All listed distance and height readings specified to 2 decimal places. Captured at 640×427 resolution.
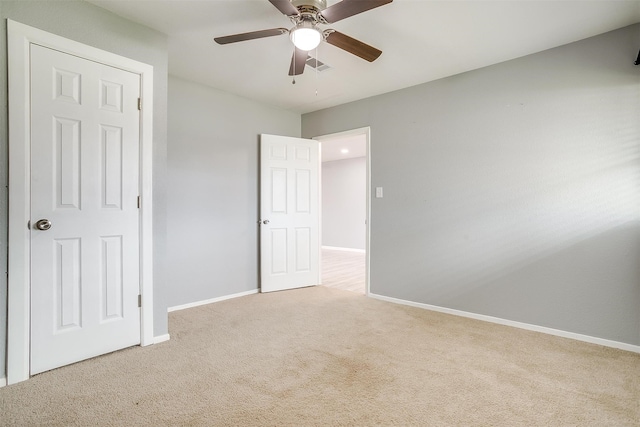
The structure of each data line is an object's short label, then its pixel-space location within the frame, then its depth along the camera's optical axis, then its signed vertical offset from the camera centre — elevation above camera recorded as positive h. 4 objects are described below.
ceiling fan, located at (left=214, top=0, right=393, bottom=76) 1.70 +1.13
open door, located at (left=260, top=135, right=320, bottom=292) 4.05 +0.00
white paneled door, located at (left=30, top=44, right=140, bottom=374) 1.97 +0.03
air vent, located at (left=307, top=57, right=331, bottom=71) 2.92 +1.42
